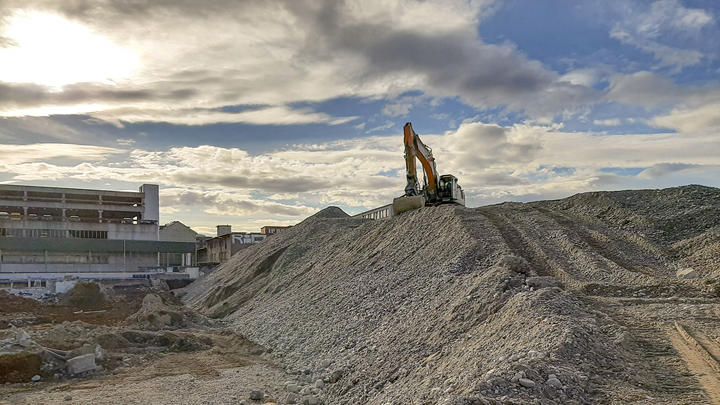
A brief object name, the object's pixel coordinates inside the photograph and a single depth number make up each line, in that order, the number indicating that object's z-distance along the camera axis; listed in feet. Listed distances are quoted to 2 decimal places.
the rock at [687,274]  53.57
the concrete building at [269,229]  221.03
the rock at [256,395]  41.88
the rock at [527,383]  24.76
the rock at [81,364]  53.16
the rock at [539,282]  43.32
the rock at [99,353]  56.06
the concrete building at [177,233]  258.98
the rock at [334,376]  42.00
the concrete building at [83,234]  184.96
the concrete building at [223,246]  183.21
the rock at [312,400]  38.34
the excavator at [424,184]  93.61
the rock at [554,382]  25.03
